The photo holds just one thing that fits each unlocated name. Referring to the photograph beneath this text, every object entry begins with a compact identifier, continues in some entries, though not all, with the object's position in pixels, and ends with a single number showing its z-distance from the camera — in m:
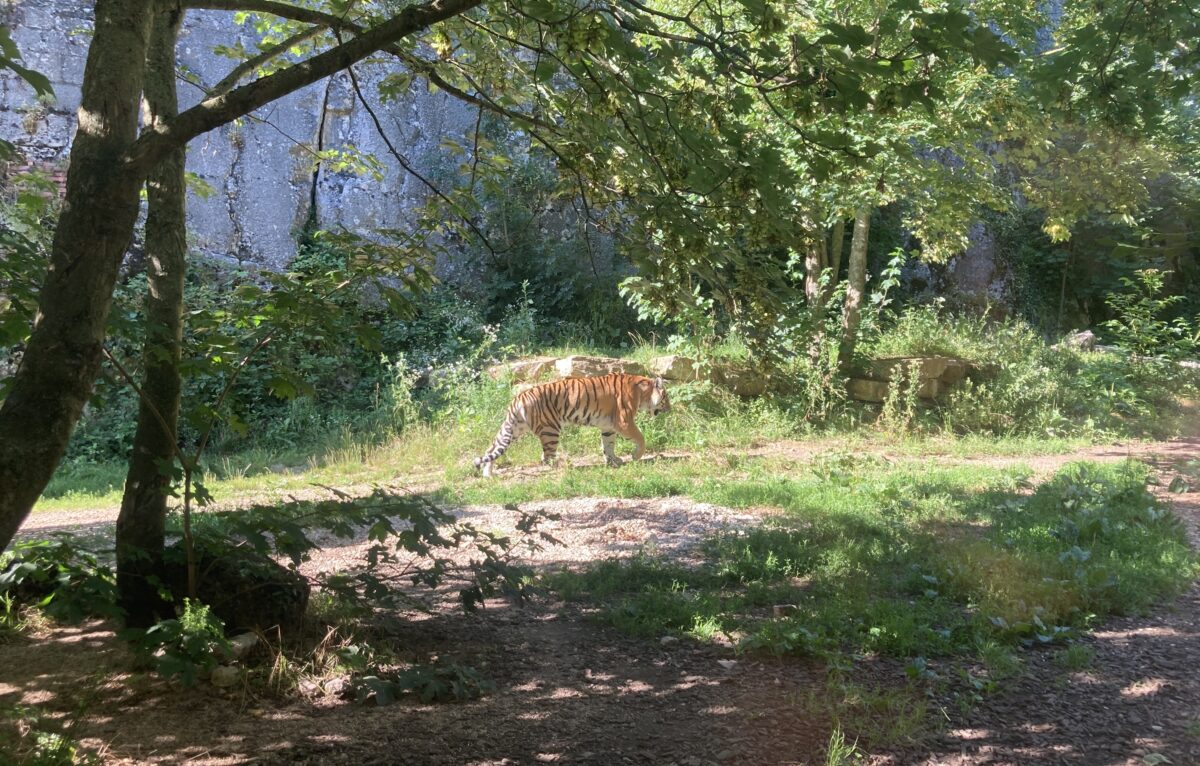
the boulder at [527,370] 12.80
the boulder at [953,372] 13.29
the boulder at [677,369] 12.70
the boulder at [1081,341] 16.05
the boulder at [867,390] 12.86
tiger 10.43
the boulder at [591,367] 12.49
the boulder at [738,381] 12.56
